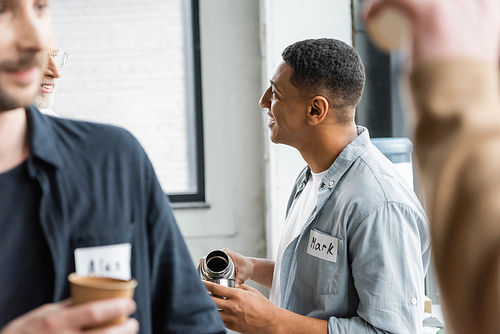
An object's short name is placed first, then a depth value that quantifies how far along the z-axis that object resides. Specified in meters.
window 2.92
